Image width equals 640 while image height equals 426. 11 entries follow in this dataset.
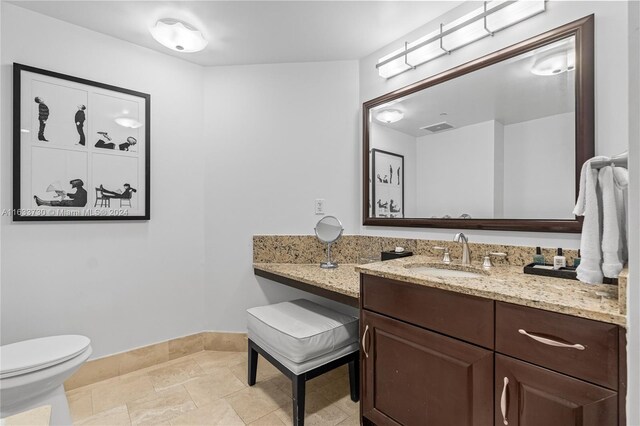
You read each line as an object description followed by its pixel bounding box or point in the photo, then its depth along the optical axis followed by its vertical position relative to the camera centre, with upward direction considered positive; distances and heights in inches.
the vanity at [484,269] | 34.5 -10.6
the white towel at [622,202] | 37.6 +0.8
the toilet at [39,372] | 50.7 -28.2
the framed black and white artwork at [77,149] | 68.2 +15.4
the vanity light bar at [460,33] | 57.1 +37.8
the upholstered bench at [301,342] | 58.9 -27.6
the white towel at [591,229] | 38.6 -2.6
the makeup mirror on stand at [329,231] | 84.8 -5.9
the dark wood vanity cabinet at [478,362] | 32.5 -20.2
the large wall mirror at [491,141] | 52.1 +14.6
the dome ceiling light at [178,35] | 70.6 +42.3
